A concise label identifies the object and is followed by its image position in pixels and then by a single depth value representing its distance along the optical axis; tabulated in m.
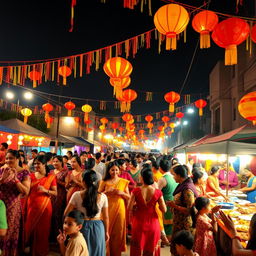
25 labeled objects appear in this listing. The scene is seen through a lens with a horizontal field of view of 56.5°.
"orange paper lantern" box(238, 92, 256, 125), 5.97
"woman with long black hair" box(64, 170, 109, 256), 3.21
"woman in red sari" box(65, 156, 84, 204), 5.45
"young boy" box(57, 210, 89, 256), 2.65
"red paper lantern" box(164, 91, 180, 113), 11.55
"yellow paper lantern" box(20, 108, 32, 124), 15.67
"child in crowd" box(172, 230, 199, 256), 2.71
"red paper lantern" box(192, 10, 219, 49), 5.83
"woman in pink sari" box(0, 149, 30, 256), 3.87
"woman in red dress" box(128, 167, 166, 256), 3.85
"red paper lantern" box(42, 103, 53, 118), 15.78
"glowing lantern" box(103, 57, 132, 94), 7.29
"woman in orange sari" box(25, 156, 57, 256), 4.55
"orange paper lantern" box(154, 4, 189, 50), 5.30
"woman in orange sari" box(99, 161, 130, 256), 4.46
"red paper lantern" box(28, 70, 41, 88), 9.33
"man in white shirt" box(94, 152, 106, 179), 7.59
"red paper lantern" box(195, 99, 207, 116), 14.43
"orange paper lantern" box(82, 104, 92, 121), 16.07
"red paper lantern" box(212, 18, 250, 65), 5.51
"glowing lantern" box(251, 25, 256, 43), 6.01
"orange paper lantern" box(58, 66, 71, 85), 8.97
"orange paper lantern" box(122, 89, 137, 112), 11.76
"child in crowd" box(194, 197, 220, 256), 3.79
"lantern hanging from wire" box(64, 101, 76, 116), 15.05
